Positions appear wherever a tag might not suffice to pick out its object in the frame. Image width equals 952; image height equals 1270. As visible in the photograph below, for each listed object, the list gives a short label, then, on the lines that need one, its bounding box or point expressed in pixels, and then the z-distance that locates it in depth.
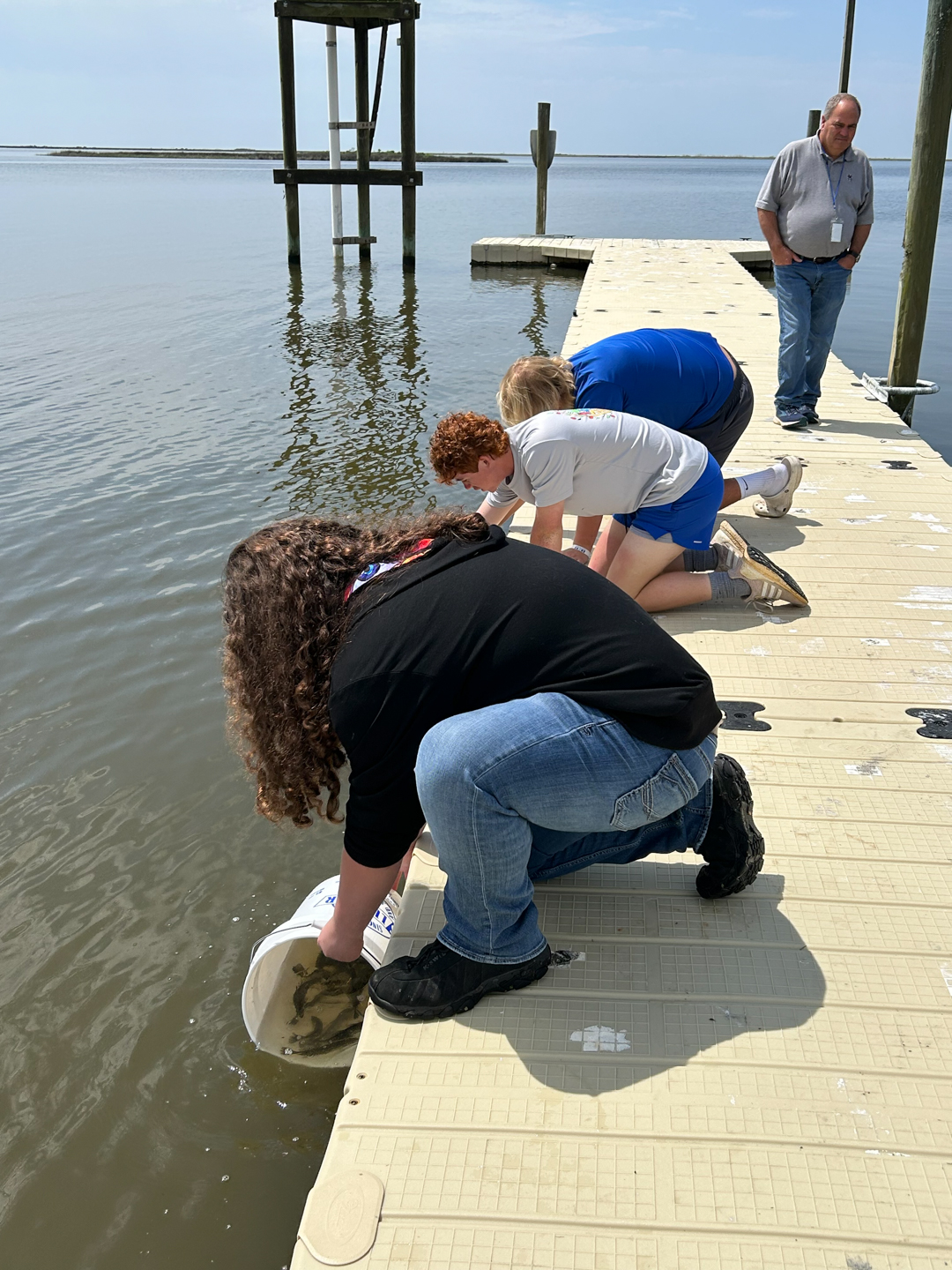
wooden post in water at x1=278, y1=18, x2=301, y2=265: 14.22
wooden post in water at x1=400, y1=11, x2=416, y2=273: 13.99
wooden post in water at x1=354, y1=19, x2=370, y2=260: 16.44
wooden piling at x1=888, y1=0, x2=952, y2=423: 5.78
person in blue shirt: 3.61
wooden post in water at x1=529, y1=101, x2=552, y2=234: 17.75
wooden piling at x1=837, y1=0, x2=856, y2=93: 13.66
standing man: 5.71
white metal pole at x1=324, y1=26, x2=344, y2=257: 14.76
